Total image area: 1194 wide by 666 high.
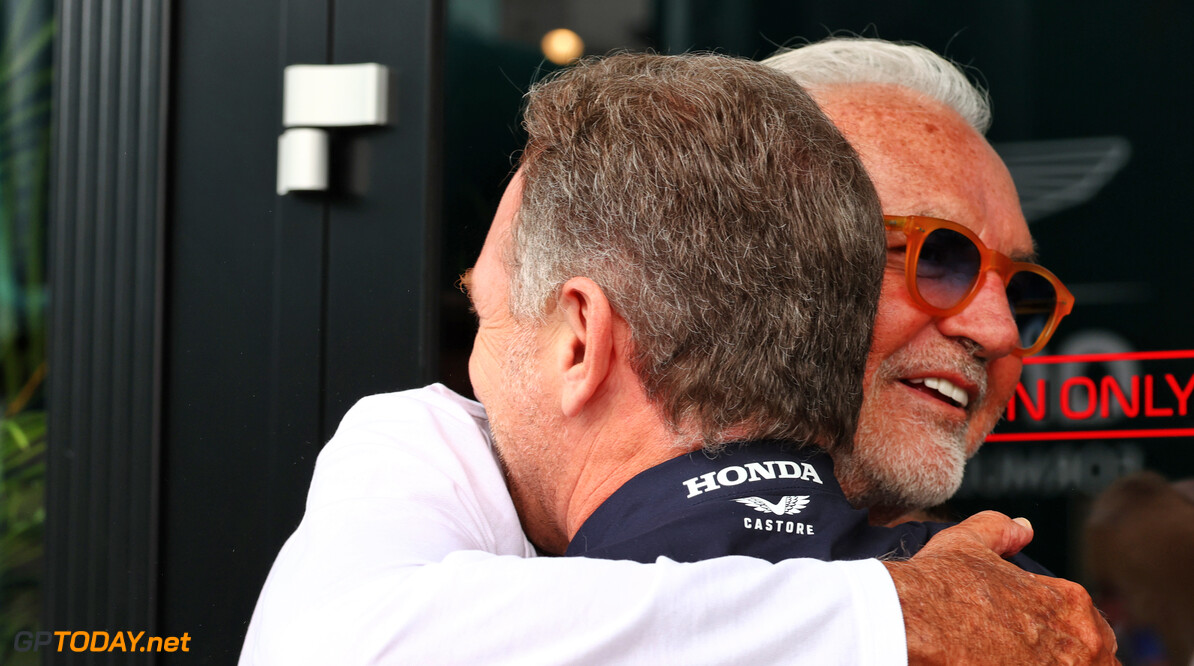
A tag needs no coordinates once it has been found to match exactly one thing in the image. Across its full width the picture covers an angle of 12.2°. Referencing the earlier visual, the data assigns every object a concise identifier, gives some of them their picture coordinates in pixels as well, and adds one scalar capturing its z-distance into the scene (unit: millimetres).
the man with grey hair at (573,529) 2578
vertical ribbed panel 2924
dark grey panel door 2915
